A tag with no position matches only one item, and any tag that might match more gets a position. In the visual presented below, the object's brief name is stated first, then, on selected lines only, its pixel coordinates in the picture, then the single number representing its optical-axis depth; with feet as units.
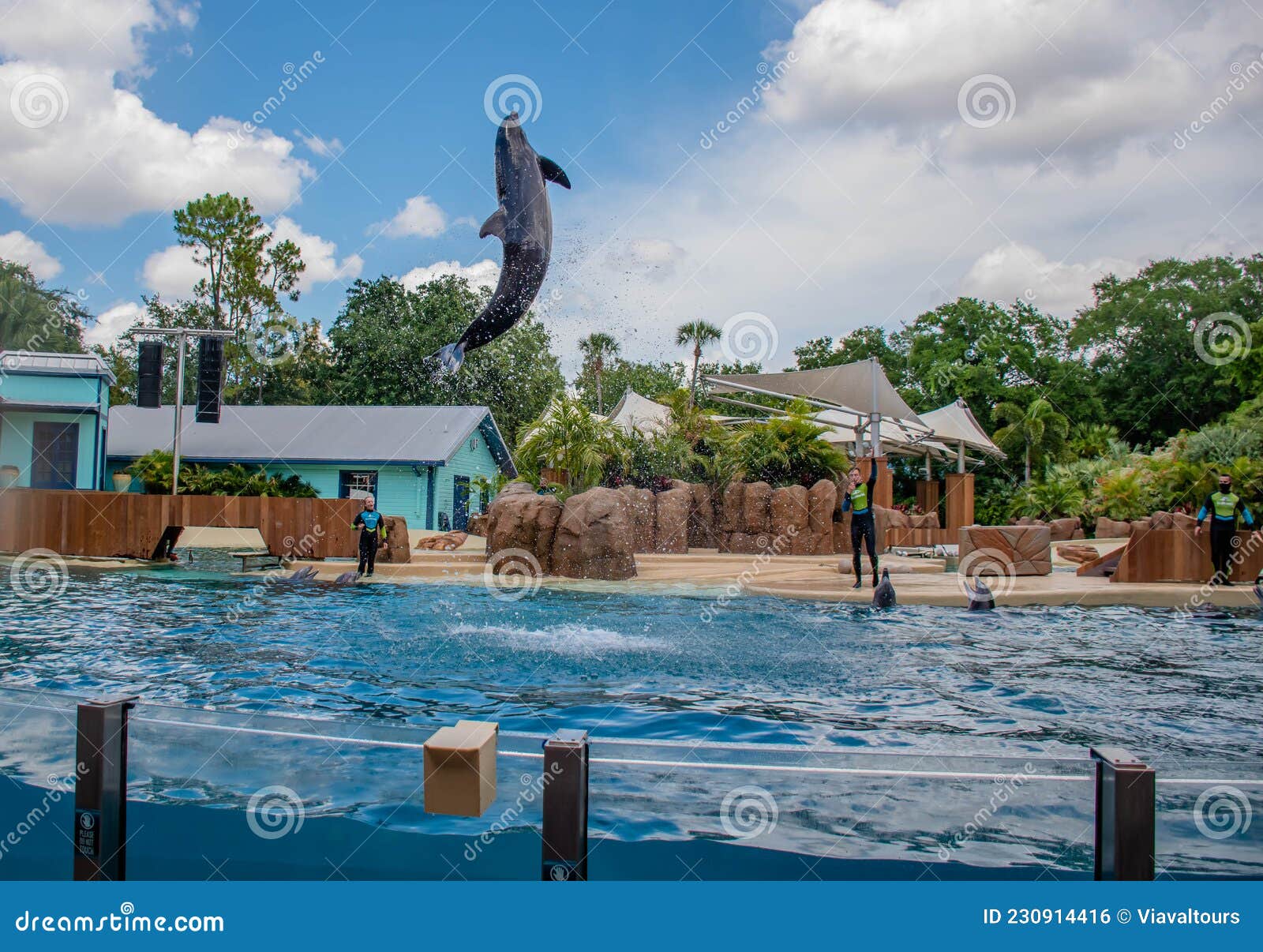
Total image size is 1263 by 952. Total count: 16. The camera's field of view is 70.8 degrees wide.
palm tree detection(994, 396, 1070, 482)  94.07
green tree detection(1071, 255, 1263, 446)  111.86
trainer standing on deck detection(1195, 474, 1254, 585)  33.94
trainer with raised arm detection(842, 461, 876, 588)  36.52
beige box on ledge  9.39
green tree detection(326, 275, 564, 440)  101.81
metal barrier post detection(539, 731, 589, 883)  9.05
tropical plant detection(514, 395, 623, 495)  54.75
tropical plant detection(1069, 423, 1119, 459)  99.55
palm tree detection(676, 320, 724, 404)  109.50
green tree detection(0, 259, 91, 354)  82.07
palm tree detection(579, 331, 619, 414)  134.41
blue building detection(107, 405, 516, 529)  77.05
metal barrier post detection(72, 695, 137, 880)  10.23
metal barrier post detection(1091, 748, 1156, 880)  8.60
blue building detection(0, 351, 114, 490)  64.85
